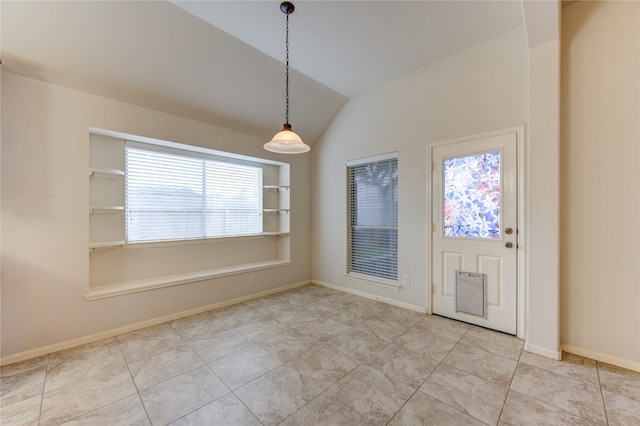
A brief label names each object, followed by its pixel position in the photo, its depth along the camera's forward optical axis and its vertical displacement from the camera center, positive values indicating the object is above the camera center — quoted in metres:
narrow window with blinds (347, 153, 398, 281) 3.90 -0.06
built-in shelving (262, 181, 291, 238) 4.70 +0.08
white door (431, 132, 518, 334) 2.85 -0.22
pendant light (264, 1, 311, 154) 2.39 +0.69
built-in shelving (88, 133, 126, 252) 2.99 +0.27
